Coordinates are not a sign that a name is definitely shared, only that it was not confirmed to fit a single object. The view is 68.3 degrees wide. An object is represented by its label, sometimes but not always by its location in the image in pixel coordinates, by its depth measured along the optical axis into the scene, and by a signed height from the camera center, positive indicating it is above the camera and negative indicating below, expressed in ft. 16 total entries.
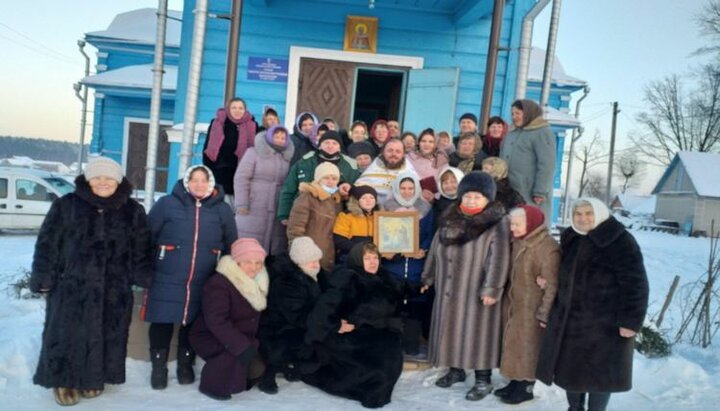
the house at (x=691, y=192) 96.22 +2.86
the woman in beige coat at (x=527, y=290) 11.40 -2.14
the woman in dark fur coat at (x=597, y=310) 10.11 -2.16
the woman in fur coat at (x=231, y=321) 11.32 -3.49
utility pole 115.73 +11.52
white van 37.81 -4.25
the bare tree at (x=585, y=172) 188.65 +8.82
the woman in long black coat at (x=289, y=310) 12.00 -3.28
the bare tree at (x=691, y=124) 118.62 +19.69
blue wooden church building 24.11 +5.32
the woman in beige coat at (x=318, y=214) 13.41 -1.17
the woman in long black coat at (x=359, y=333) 11.71 -3.60
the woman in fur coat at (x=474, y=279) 11.87 -2.12
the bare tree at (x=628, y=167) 175.83 +11.38
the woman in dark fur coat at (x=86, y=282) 10.41 -2.72
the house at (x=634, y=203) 160.76 -0.64
